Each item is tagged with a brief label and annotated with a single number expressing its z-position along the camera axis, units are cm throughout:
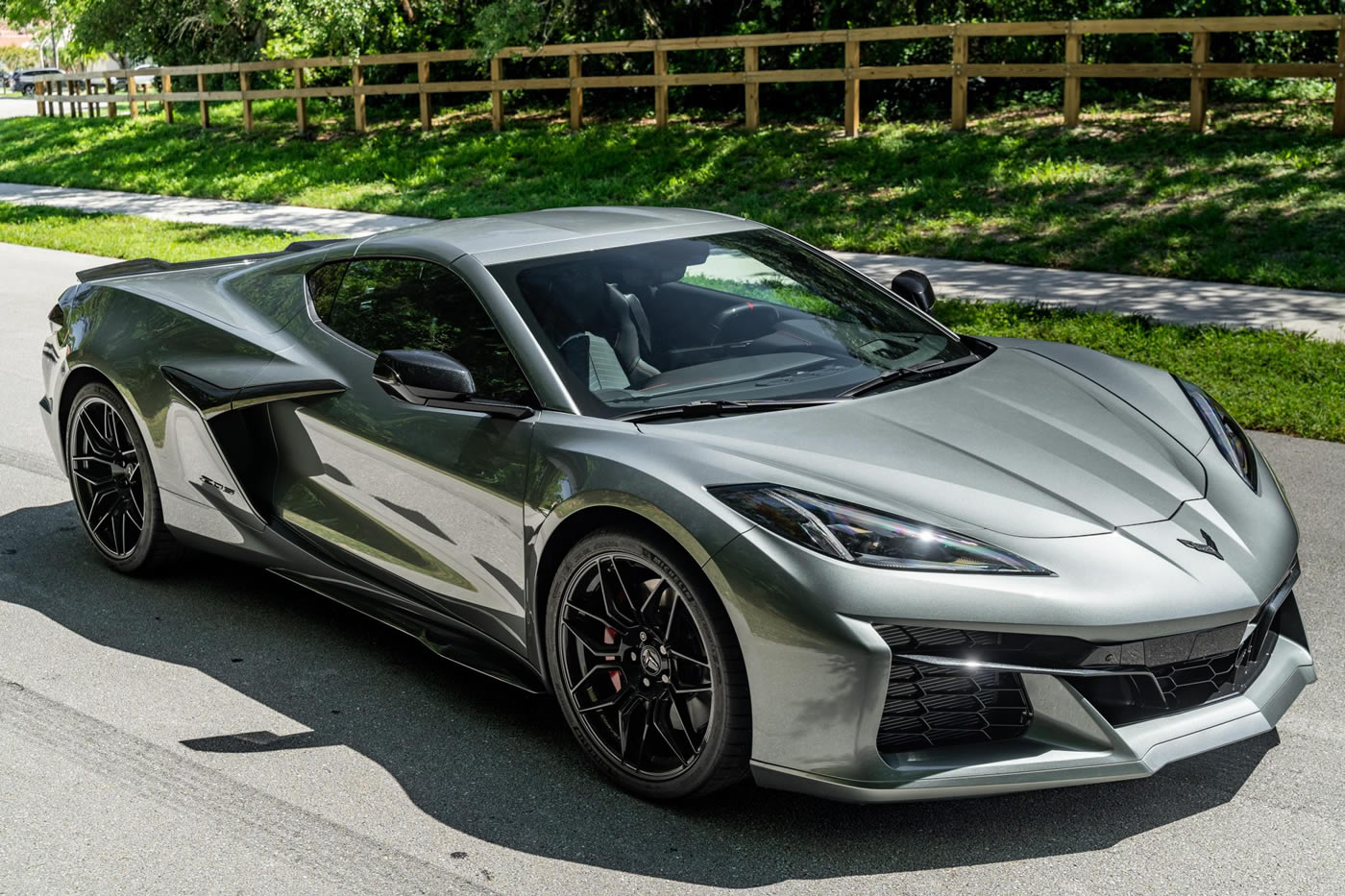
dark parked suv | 7627
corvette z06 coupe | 326
